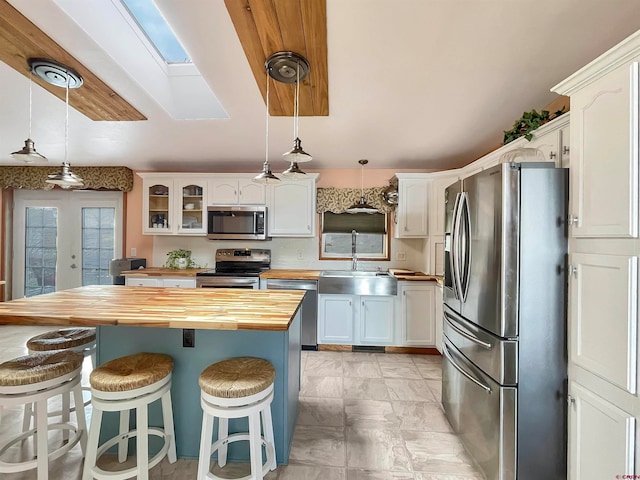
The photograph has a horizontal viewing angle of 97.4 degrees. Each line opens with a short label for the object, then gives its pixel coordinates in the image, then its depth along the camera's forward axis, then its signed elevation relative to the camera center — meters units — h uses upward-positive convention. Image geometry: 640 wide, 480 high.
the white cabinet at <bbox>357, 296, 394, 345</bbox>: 3.37 -0.96
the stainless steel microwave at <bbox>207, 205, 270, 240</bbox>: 3.71 +0.22
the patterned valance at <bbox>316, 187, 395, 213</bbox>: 3.96 +0.59
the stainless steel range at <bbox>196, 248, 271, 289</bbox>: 3.93 -0.31
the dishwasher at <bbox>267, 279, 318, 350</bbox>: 3.39 -0.78
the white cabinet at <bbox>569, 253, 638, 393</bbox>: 1.06 -0.31
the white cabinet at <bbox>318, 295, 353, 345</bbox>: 3.37 -0.94
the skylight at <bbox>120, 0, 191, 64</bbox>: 1.70 +1.40
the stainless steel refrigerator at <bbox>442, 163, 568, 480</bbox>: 1.41 -0.41
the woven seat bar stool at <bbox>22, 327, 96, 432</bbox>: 1.74 -0.67
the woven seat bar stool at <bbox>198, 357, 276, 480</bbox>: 1.30 -0.75
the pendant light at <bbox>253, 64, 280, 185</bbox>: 1.87 +0.42
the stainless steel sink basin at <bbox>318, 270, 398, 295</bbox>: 3.29 -0.53
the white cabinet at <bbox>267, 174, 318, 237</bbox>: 3.74 +0.42
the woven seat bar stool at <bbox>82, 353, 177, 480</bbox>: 1.31 -0.75
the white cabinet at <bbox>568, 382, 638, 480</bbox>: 1.07 -0.82
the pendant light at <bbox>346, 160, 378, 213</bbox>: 3.35 +0.39
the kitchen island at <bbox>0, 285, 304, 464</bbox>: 1.60 -0.64
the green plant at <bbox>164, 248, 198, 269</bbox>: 4.00 -0.27
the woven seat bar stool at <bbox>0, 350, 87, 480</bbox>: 1.33 -0.72
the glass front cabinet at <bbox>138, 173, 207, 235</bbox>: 3.83 +0.47
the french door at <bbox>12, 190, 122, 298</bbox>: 4.30 +0.00
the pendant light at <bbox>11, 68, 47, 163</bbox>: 1.63 +0.48
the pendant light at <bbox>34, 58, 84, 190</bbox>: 1.69 +1.06
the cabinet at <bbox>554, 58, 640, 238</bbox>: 1.06 +0.38
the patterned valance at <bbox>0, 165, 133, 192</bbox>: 4.09 +0.89
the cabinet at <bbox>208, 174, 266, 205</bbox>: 3.78 +0.64
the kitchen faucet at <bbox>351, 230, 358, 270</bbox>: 3.98 -0.20
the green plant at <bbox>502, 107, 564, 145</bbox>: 1.83 +0.80
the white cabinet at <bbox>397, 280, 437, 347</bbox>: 3.34 -0.87
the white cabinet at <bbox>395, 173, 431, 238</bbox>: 3.57 +0.46
